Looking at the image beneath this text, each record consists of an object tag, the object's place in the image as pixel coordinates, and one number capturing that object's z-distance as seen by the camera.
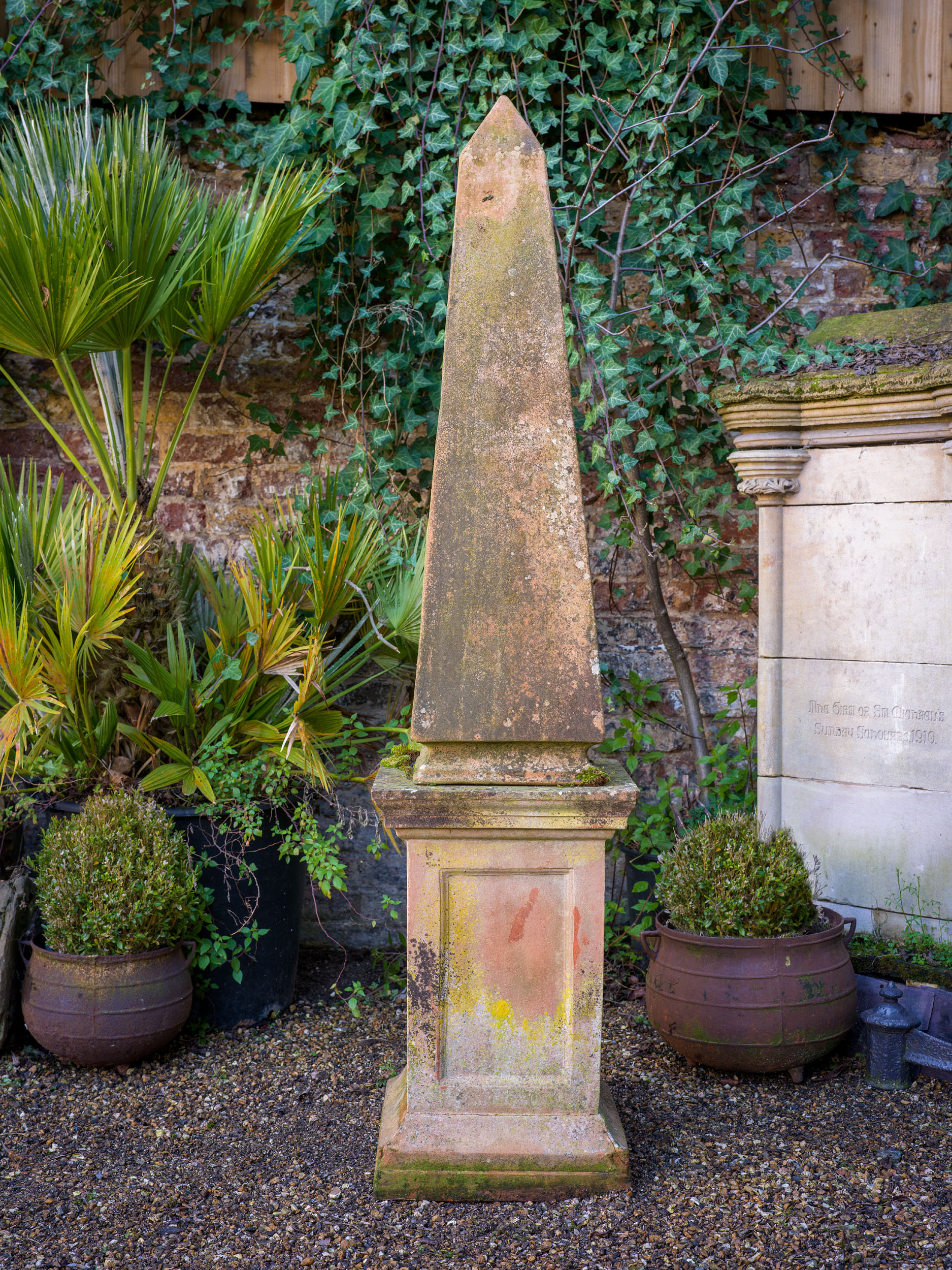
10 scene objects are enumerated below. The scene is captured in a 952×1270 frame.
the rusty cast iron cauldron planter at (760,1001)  2.98
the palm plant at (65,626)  3.16
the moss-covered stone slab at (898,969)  3.28
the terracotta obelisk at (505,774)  2.39
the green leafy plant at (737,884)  3.08
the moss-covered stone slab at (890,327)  3.51
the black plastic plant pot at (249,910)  3.54
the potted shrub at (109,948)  3.16
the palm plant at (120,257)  3.29
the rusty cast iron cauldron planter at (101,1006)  3.15
